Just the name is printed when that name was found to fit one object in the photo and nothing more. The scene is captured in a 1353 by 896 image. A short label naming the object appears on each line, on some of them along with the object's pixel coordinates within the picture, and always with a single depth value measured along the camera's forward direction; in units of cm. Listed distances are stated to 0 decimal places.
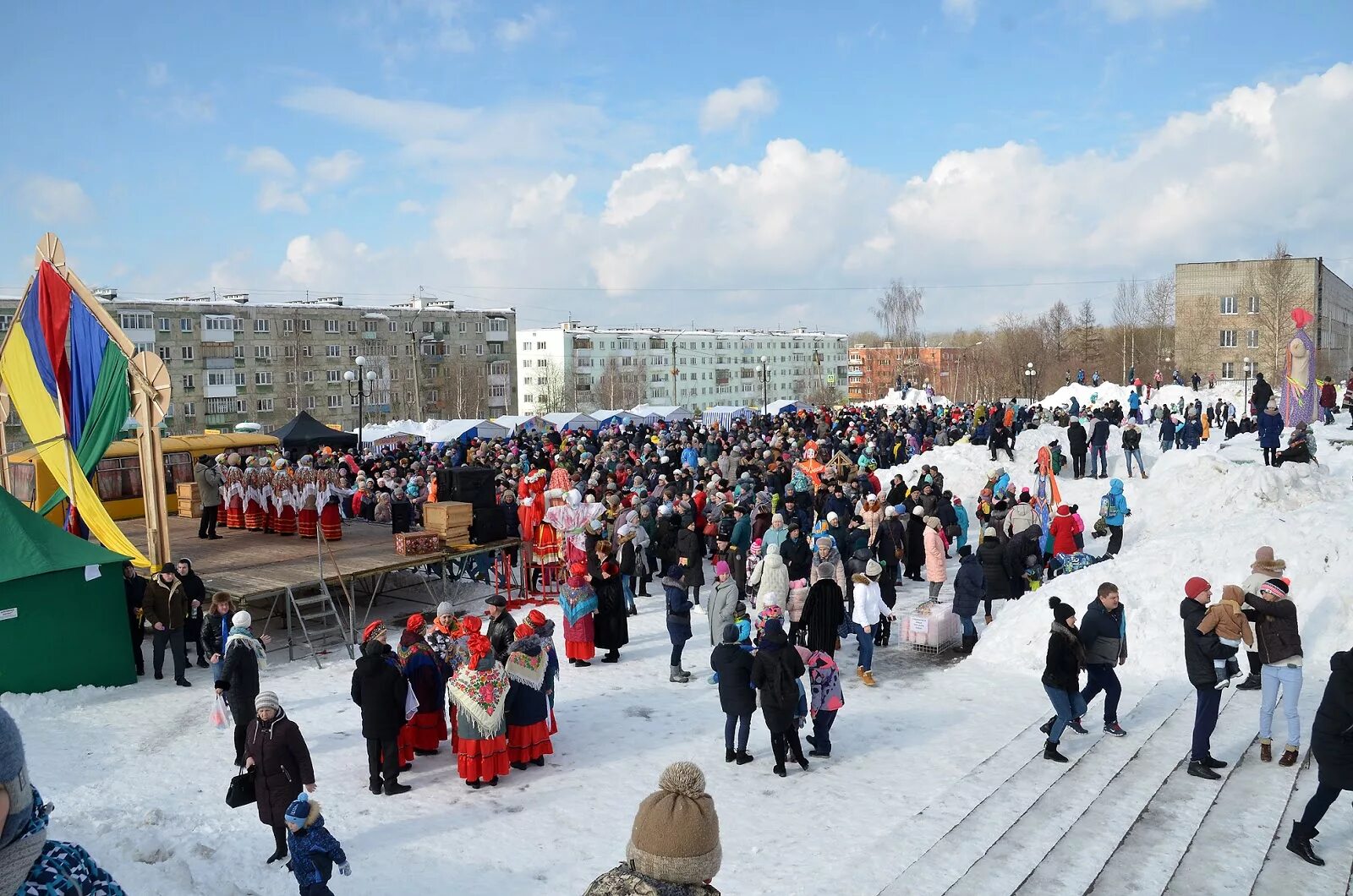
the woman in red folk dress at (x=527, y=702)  796
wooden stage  1205
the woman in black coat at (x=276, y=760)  615
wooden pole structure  1245
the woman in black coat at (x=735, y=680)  779
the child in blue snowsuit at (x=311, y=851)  525
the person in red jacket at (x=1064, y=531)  1453
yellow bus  1631
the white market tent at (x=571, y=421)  3703
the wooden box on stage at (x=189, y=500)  1834
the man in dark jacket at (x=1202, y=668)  696
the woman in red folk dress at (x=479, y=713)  772
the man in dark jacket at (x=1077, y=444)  2370
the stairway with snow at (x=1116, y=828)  589
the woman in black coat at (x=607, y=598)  1116
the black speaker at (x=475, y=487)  1415
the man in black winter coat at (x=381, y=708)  749
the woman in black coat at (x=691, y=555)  1257
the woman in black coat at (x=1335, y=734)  553
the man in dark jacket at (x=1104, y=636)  778
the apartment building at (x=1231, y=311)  5656
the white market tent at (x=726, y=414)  4164
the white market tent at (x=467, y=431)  3150
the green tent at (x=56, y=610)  994
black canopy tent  2428
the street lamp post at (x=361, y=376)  2719
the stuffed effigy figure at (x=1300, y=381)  2369
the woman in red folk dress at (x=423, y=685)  810
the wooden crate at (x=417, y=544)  1334
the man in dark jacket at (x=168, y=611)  1049
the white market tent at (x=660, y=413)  4044
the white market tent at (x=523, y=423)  3444
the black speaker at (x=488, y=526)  1410
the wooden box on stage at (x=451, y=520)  1377
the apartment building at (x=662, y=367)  9006
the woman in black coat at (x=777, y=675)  748
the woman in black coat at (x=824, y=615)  1003
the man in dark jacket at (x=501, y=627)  887
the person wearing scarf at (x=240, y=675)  825
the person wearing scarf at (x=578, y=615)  1070
